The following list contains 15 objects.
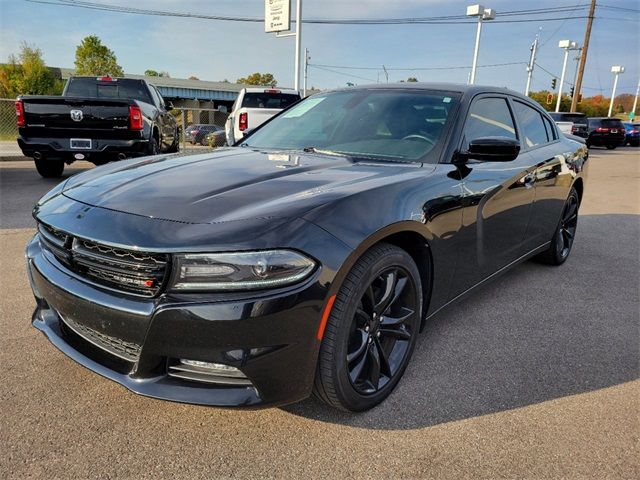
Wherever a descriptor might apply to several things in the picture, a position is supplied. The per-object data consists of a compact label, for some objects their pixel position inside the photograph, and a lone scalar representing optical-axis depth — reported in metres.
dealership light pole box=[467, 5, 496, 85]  30.31
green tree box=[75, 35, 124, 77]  49.88
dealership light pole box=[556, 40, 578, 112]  43.53
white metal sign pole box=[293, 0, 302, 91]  20.62
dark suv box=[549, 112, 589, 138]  23.31
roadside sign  22.33
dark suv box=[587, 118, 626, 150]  27.48
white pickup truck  10.79
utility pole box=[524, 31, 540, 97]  41.91
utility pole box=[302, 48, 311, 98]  58.85
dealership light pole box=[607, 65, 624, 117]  67.56
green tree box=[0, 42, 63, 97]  50.16
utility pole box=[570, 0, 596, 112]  32.06
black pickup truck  7.01
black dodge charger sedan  1.75
